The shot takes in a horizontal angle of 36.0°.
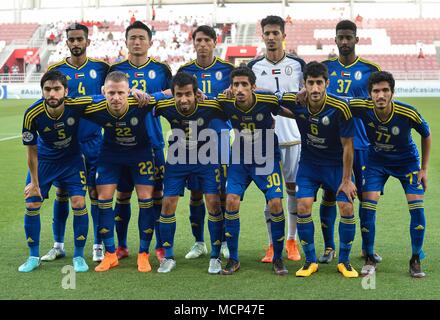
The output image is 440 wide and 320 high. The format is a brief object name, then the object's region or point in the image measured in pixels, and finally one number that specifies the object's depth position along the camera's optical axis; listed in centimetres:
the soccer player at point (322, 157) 550
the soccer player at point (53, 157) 566
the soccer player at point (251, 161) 564
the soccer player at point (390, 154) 548
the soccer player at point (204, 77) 622
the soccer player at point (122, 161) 575
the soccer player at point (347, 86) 606
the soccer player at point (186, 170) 577
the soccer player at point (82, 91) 627
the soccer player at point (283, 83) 623
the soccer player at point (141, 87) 624
